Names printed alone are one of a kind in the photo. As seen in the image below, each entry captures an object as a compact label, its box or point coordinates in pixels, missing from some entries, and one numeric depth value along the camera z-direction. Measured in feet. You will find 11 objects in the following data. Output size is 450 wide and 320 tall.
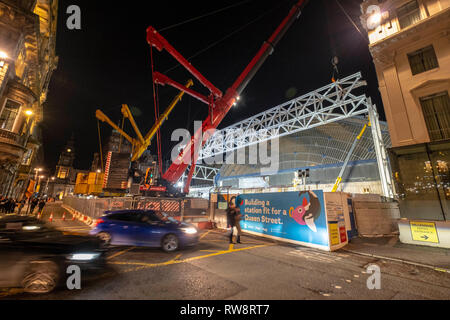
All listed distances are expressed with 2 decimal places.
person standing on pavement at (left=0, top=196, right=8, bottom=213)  52.39
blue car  21.67
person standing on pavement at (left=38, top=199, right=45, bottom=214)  54.50
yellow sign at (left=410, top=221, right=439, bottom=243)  25.76
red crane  39.42
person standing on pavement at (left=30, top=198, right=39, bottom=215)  58.65
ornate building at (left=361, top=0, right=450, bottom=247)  30.25
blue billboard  24.64
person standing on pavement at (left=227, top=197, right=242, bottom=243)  26.44
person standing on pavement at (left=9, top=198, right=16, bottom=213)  56.49
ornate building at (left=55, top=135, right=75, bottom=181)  237.25
